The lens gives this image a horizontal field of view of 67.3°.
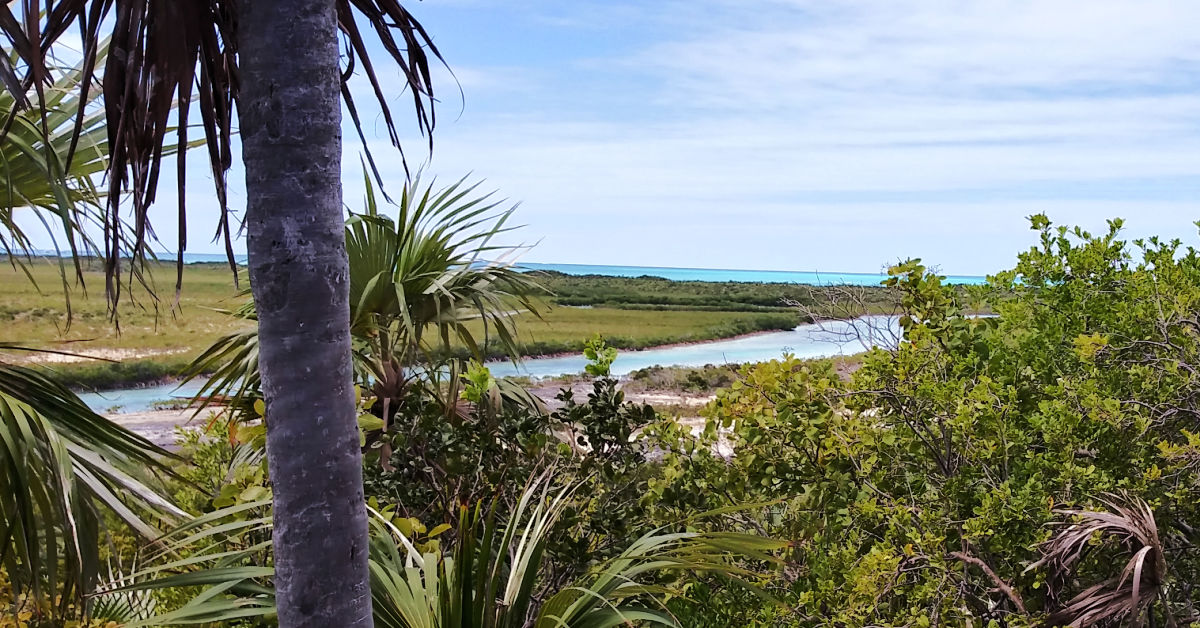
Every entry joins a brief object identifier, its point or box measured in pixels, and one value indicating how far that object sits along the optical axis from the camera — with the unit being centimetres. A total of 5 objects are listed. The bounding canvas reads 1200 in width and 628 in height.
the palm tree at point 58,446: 258
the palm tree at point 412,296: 400
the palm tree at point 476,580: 217
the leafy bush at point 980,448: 285
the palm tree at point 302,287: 157
